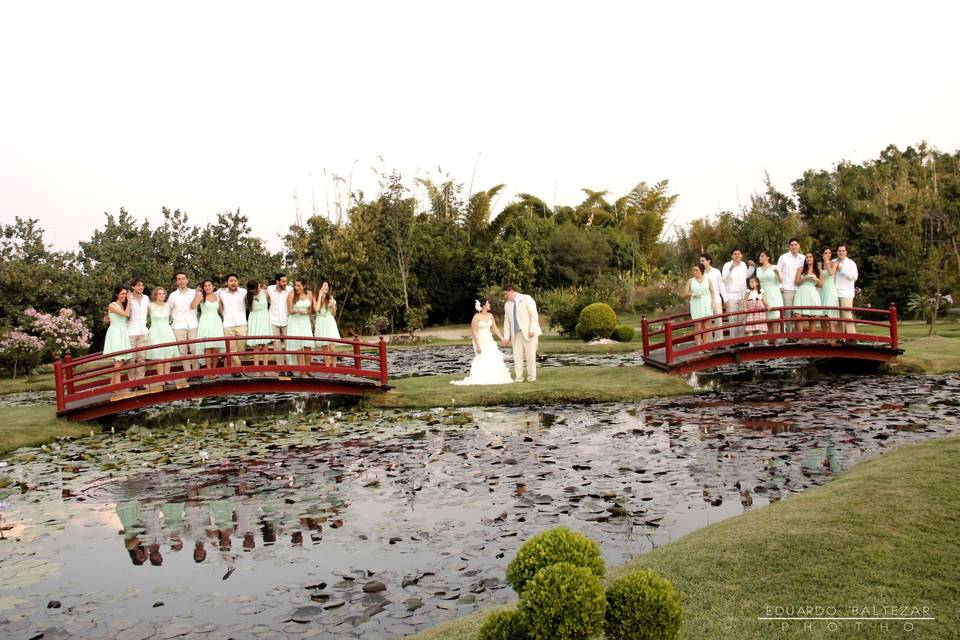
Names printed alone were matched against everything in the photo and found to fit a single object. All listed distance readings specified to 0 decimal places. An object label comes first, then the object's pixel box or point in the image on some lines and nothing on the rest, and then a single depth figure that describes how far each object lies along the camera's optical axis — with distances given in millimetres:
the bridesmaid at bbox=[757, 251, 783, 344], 17219
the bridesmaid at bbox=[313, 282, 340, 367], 16641
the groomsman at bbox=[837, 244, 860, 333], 17109
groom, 15281
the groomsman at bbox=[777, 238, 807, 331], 17172
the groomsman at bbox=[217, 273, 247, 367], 15781
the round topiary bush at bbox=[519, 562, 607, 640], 3377
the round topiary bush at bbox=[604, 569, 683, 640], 3447
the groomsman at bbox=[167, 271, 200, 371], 15227
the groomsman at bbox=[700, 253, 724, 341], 17375
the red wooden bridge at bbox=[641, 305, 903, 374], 16453
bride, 15961
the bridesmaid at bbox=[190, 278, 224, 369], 15570
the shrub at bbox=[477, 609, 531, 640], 3512
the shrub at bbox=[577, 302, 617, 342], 26062
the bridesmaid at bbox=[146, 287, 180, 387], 15078
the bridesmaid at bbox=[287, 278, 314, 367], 16203
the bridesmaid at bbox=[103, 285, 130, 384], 14812
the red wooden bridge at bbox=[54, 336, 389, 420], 14117
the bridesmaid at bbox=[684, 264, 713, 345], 17469
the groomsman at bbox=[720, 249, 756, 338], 17250
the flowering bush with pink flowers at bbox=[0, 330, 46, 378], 21875
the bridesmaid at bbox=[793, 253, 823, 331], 16906
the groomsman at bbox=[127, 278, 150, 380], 14938
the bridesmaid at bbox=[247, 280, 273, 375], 16266
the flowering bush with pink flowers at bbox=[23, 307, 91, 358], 22672
